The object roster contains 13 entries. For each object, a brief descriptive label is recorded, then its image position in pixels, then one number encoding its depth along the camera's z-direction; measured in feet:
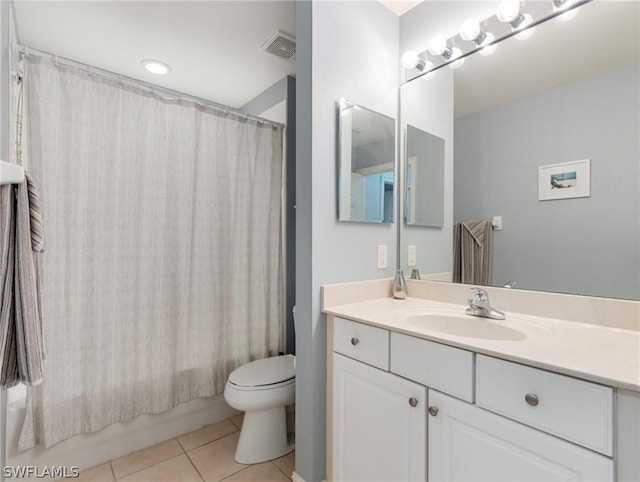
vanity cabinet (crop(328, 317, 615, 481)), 2.36
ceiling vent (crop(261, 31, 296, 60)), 6.07
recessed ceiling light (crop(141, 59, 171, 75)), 6.75
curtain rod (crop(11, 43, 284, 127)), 4.88
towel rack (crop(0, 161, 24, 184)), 2.25
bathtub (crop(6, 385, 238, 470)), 4.80
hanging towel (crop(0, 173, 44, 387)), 2.53
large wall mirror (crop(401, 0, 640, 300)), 3.51
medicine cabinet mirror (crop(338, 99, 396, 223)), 4.88
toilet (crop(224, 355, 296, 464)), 5.40
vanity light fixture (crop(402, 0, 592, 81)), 4.07
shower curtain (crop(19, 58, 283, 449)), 5.03
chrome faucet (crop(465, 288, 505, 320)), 4.06
